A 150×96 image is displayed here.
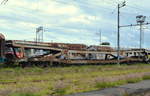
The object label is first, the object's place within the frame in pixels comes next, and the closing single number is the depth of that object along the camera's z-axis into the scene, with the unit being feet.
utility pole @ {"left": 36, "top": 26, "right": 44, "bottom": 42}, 329.11
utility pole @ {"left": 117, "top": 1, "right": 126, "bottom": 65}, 160.66
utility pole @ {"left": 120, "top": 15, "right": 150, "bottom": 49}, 262.59
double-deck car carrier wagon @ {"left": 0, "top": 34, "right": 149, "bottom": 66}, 115.44
